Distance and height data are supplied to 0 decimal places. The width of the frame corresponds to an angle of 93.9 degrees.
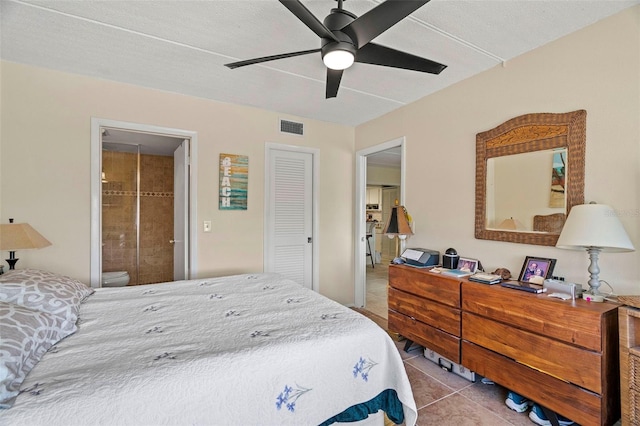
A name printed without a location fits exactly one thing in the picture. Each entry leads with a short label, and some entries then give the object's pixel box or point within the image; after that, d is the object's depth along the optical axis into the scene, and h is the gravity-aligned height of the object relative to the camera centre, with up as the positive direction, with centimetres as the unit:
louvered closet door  360 -6
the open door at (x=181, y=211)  316 -2
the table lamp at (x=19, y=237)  202 -20
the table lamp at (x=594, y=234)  162 -11
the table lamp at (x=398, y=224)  297 -12
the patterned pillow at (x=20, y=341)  96 -51
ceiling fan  128 +87
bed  100 -60
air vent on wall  361 +103
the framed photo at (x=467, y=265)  251 -44
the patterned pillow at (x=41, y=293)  147 -44
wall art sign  326 +32
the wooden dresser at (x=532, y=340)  156 -80
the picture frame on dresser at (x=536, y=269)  201 -39
